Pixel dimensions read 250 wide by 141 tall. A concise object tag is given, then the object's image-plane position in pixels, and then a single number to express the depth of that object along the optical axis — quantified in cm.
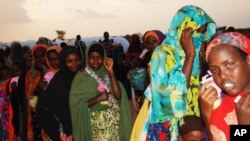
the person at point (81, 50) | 569
